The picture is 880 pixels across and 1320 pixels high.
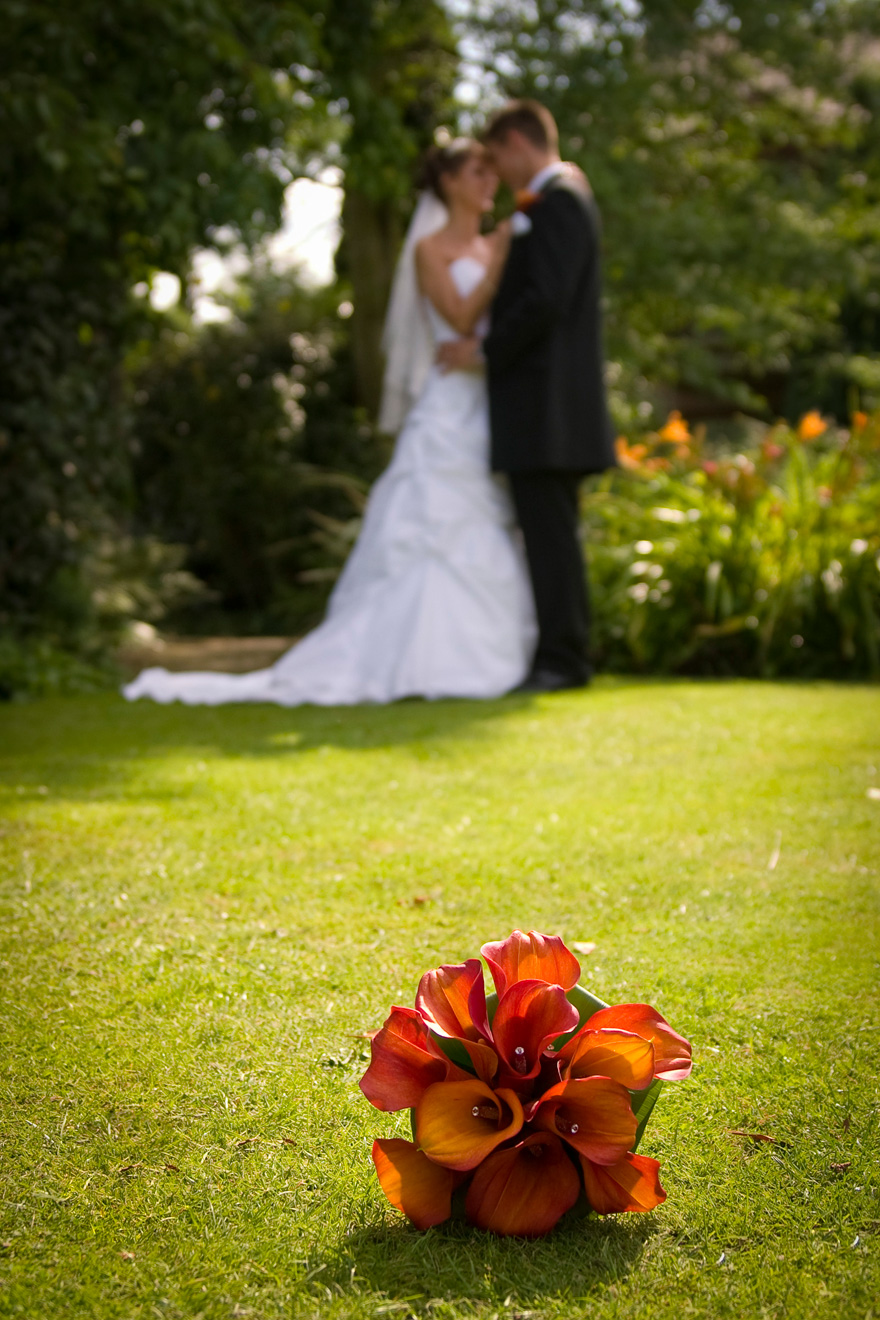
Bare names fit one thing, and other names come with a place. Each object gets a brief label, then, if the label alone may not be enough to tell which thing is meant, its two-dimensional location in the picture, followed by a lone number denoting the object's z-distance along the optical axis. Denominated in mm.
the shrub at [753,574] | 5609
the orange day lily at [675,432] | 6691
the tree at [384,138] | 6887
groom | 5098
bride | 5238
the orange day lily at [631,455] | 6787
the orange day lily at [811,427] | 6309
